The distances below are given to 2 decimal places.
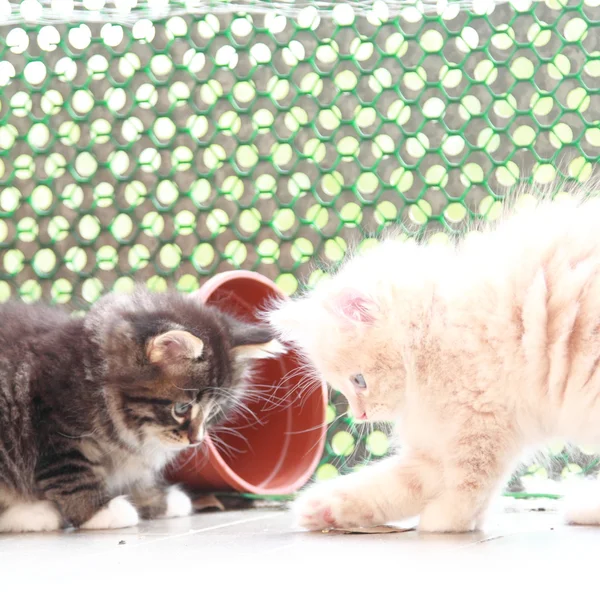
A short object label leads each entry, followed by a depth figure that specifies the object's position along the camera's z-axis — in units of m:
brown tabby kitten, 2.06
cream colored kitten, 1.77
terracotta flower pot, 2.51
